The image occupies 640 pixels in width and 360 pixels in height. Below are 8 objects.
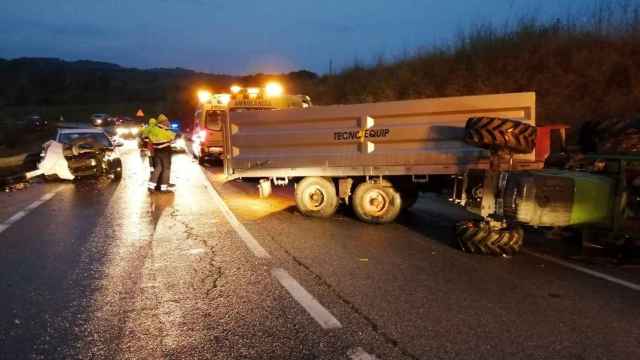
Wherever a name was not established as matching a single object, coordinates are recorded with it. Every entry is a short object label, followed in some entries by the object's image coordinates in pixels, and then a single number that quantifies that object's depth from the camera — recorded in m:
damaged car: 17.81
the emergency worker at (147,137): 15.70
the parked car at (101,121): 56.09
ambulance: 18.86
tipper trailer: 7.57
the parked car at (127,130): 46.50
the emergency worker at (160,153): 15.03
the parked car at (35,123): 49.44
